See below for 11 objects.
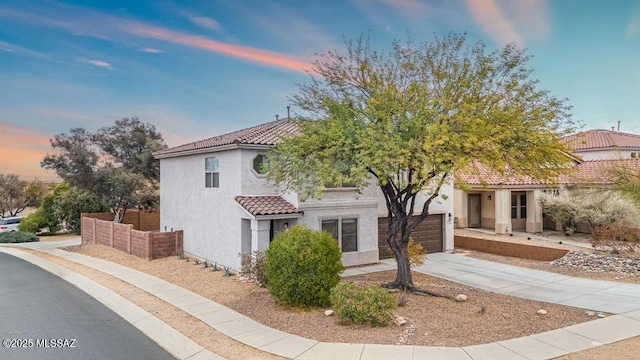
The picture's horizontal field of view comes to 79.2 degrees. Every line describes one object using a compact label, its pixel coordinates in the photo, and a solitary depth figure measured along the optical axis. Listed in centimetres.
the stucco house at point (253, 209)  1554
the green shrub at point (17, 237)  2889
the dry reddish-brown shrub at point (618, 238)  1678
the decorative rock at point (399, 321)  915
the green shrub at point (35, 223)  3316
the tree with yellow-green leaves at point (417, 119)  1046
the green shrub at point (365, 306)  905
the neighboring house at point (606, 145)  3416
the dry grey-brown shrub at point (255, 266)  1321
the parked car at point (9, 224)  3352
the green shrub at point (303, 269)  1055
